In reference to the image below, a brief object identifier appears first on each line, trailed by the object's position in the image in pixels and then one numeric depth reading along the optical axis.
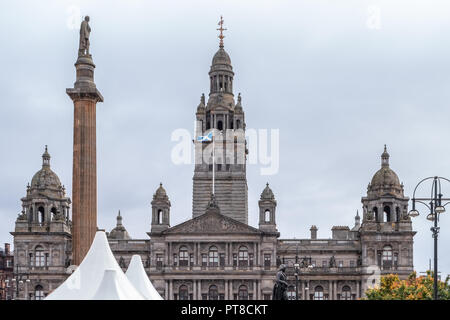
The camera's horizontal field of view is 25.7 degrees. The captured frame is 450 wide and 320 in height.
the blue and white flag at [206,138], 120.62
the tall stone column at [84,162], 54.94
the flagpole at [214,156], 126.75
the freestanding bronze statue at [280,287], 40.47
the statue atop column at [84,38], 56.19
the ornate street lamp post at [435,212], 41.07
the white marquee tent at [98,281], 38.62
